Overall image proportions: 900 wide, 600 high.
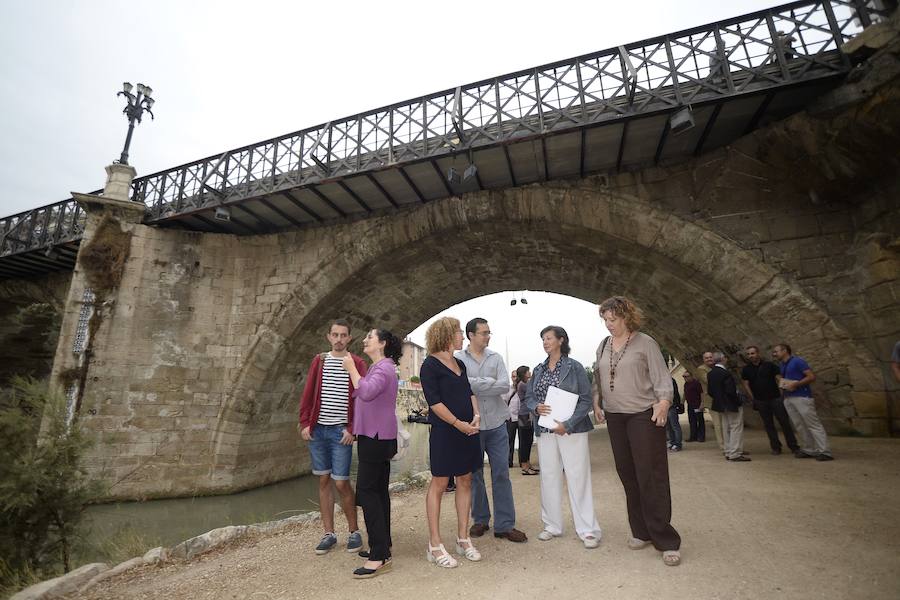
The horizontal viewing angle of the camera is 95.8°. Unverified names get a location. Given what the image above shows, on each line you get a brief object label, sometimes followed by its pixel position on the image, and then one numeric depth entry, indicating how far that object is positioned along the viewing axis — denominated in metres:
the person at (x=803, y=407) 5.38
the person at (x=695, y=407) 9.05
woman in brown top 2.60
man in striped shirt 3.26
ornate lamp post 10.63
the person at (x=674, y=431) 7.51
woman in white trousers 3.00
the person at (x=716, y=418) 6.42
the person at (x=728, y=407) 5.95
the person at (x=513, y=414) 7.02
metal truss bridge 6.31
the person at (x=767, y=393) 6.01
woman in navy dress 2.77
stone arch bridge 6.34
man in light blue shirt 3.30
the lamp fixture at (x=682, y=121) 6.20
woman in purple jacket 2.72
